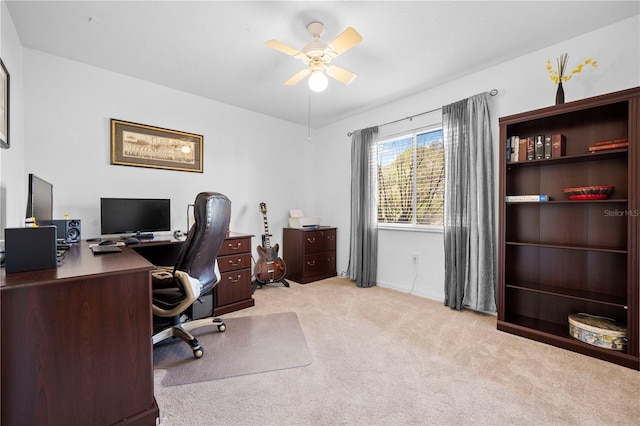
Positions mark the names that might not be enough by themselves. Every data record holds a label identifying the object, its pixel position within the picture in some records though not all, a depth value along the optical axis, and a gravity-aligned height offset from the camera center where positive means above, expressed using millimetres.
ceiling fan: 1926 +1197
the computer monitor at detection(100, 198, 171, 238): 2650 -30
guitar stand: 3725 -965
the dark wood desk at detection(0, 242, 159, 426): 1056 -563
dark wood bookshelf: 1899 -157
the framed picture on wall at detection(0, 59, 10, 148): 1788 +722
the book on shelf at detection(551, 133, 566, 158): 2246 +545
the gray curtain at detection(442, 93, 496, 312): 2762 +54
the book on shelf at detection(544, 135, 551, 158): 2285 +542
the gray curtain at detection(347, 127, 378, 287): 3844 +46
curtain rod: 2770 +1215
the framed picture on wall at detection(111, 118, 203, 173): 2908 +756
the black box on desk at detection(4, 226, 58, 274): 1144 -154
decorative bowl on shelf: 2061 +148
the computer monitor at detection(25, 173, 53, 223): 1621 +86
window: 3316 +427
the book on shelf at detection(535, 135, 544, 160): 2318 +542
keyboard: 1777 -243
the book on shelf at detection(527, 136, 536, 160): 2359 +546
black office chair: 1903 -407
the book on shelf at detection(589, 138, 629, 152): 1967 +492
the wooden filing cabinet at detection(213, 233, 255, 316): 2861 -692
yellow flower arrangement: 2196 +1191
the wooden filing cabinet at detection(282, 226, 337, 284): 3996 -616
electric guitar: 3674 -714
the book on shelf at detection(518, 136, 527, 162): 2389 +545
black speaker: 2274 -139
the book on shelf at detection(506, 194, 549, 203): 2293 +115
